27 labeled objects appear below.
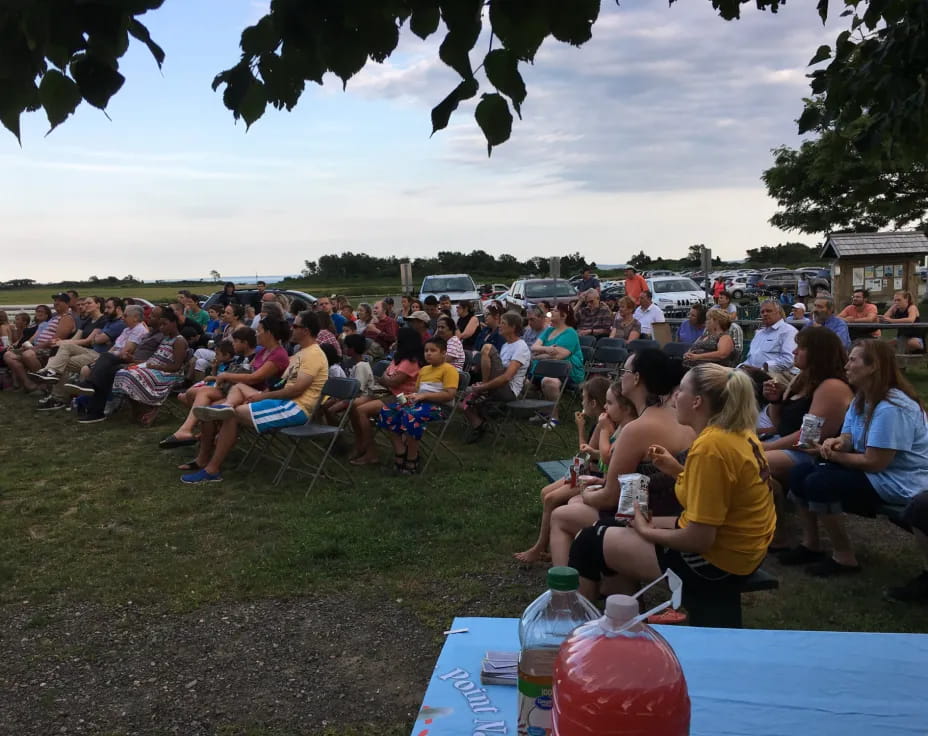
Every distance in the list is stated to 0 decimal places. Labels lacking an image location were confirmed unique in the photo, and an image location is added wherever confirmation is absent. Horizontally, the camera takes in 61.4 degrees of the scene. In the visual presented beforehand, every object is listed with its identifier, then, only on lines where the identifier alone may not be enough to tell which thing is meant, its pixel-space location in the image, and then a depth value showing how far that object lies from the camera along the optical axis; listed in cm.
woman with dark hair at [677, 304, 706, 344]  986
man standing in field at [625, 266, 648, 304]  1427
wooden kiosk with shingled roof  1911
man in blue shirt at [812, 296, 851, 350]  874
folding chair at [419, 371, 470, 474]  713
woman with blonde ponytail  289
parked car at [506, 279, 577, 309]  1970
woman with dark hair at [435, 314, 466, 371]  830
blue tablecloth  177
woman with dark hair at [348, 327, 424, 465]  726
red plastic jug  132
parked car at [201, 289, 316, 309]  1789
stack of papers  197
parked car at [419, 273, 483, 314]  2066
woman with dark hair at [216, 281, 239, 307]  1736
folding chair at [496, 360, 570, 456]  762
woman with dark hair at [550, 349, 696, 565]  362
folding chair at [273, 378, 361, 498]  647
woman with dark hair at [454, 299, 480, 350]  1170
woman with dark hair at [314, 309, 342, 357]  899
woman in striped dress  936
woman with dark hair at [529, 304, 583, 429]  883
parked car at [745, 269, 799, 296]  3491
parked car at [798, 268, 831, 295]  2942
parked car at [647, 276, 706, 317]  2166
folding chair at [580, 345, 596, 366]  974
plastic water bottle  163
